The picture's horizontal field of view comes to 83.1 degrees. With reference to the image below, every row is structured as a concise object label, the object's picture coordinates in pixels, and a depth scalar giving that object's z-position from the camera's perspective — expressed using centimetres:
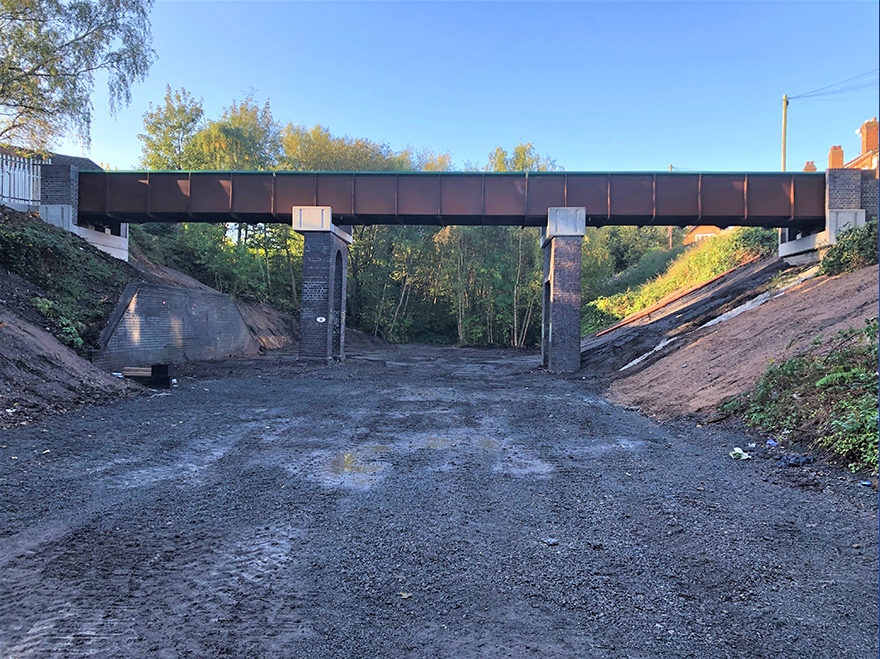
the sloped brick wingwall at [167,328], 1480
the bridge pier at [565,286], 1823
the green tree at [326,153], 3616
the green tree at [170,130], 3997
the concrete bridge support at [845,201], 1747
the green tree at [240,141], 3625
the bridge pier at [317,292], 1952
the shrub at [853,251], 1463
